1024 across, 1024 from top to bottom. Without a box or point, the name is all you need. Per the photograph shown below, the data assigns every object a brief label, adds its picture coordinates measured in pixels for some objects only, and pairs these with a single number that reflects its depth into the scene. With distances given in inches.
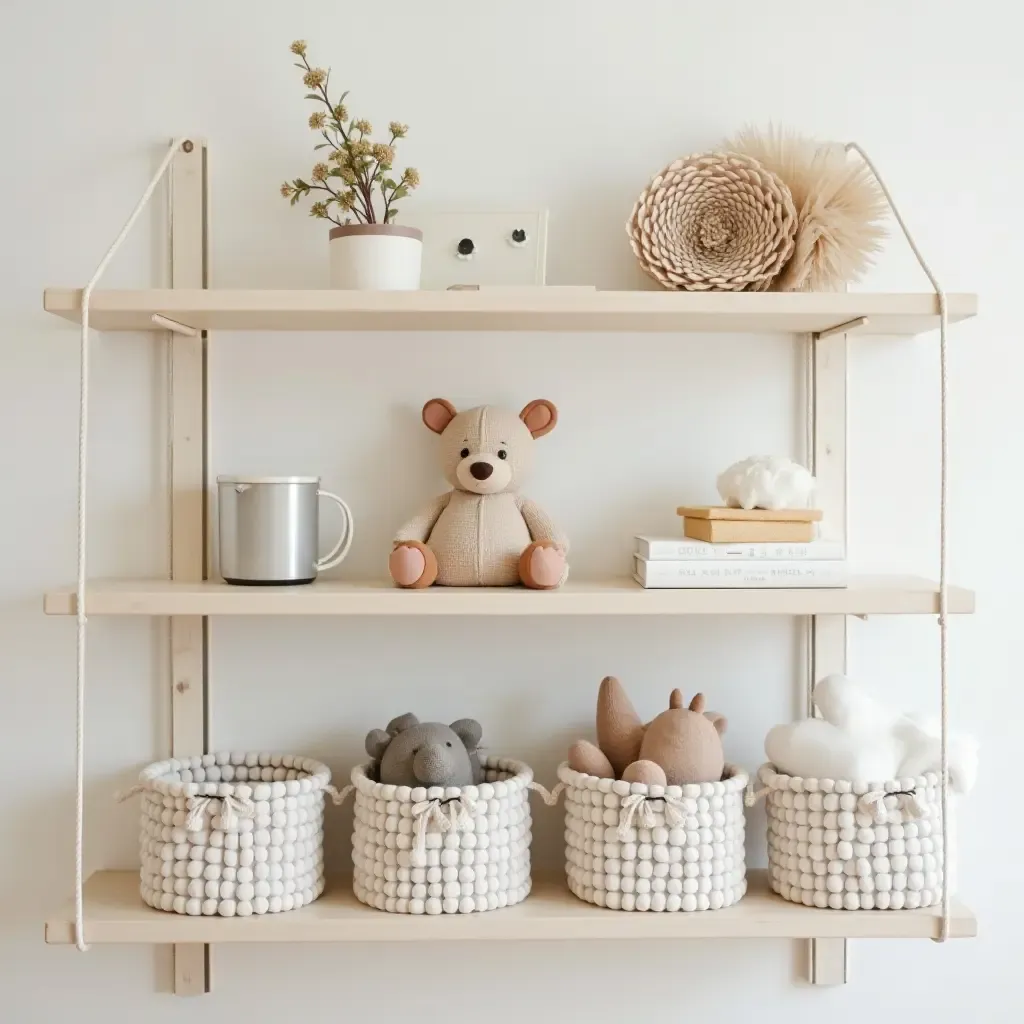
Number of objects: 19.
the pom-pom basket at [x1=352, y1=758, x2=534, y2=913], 41.5
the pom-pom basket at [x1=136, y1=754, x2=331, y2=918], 41.9
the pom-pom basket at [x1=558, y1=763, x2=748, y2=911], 41.9
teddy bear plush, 42.9
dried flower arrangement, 43.4
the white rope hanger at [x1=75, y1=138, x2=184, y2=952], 40.8
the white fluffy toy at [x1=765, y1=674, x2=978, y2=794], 43.4
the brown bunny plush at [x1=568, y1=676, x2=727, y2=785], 43.1
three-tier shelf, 41.1
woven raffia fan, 43.9
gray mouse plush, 42.2
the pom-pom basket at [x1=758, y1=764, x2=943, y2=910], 42.3
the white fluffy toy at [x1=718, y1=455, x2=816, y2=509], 43.8
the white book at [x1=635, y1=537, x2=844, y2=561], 43.0
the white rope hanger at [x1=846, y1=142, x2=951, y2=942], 41.5
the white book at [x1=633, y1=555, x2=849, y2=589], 42.8
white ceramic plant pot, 42.4
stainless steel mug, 43.4
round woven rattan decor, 43.6
